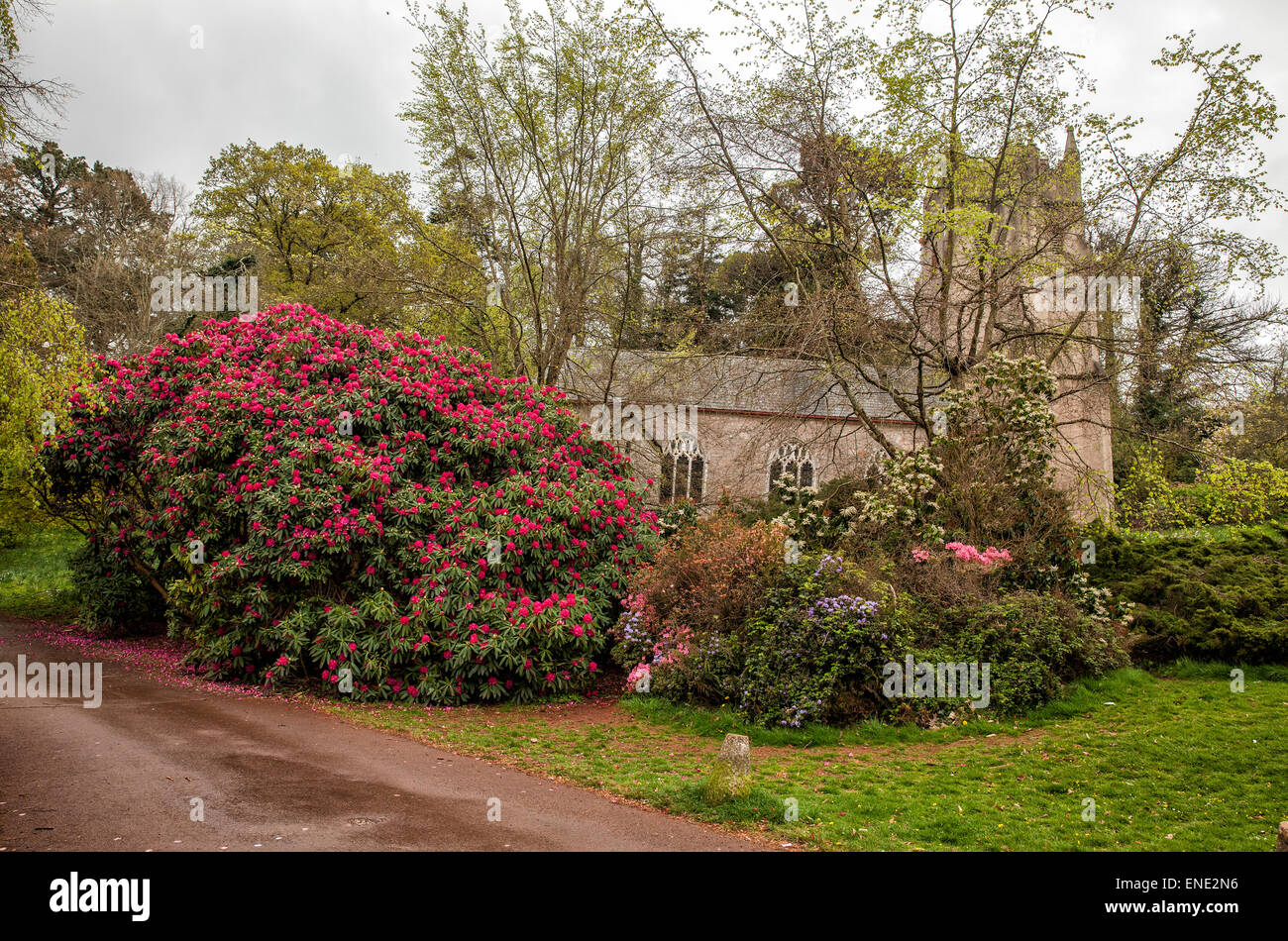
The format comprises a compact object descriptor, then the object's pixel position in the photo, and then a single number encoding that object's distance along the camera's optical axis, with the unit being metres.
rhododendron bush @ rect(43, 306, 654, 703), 11.24
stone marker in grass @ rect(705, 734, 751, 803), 7.01
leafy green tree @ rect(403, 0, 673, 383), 20.27
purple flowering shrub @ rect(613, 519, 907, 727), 9.78
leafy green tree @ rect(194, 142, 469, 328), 25.62
